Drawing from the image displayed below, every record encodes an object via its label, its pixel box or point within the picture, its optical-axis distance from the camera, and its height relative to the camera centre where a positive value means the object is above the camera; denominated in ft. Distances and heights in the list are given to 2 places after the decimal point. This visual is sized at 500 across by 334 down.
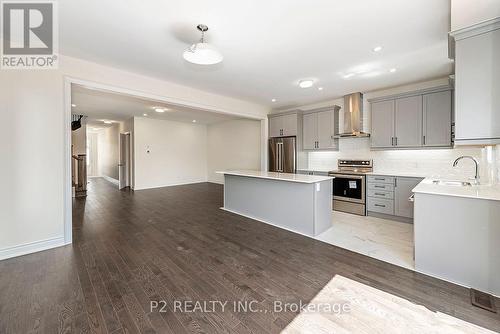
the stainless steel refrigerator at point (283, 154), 18.43 +0.97
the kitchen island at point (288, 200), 11.00 -2.10
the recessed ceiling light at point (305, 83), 12.57 +4.98
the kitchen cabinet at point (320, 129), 17.04 +3.07
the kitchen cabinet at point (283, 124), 18.62 +3.78
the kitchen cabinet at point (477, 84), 6.42 +2.60
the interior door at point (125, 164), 25.95 +0.13
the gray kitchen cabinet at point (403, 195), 12.66 -1.89
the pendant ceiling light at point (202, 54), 7.07 +3.87
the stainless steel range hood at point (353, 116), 15.46 +3.65
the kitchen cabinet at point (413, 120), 12.14 +2.87
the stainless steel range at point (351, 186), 14.51 -1.54
